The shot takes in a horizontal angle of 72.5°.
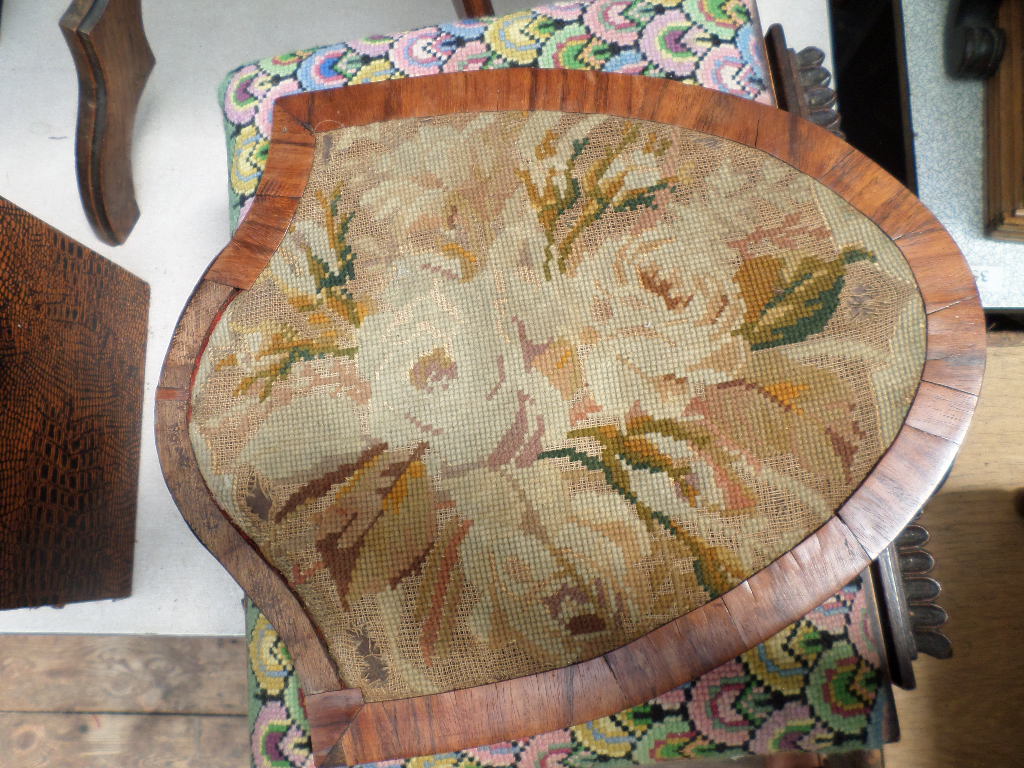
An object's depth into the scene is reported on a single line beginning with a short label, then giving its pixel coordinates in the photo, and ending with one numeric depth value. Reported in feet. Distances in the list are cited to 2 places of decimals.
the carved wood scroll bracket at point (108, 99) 2.92
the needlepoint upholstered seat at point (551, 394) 1.67
